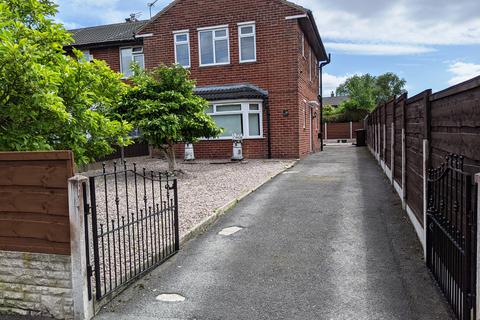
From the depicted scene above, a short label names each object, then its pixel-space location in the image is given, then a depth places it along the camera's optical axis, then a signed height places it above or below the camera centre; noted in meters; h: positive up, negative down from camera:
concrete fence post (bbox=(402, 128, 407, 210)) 7.25 -0.74
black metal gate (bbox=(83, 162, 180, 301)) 3.85 -1.44
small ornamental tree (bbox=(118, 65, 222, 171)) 11.46 +0.75
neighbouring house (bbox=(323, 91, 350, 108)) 77.97 +6.00
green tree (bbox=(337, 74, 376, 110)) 44.49 +6.36
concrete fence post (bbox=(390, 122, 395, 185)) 9.18 -0.58
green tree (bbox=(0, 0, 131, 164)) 4.14 +0.55
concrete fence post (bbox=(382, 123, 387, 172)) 11.77 -0.42
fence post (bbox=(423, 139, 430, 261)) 4.87 -0.65
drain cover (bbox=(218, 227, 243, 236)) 6.35 -1.50
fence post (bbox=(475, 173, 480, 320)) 2.88 -0.85
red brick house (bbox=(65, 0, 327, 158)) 16.77 +3.09
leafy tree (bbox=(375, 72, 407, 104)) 74.44 +8.14
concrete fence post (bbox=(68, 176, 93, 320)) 3.67 -0.97
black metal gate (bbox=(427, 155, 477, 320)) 3.11 -0.94
